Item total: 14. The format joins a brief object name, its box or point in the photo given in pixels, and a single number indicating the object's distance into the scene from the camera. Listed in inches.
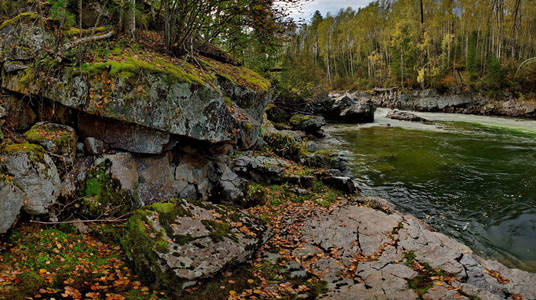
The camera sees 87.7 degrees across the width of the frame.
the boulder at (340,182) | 387.5
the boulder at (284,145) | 510.3
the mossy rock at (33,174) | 167.8
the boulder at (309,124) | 828.6
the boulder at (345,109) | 1125.7
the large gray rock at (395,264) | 176.1
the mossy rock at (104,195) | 209.5
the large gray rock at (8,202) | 149.7
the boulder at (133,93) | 216.1
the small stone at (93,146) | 223.5
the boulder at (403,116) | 1139.6
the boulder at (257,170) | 384.8
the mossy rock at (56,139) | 198.7
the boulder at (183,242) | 164.7
